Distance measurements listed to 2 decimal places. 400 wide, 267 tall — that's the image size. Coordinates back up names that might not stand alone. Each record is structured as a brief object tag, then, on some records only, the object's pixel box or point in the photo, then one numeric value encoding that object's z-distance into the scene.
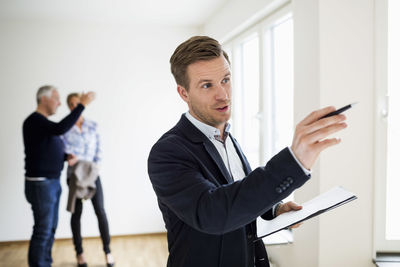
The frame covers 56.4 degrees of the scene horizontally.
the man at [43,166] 3.17
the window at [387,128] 1.87
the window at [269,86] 2.88
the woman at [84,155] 3.71
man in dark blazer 0.70
